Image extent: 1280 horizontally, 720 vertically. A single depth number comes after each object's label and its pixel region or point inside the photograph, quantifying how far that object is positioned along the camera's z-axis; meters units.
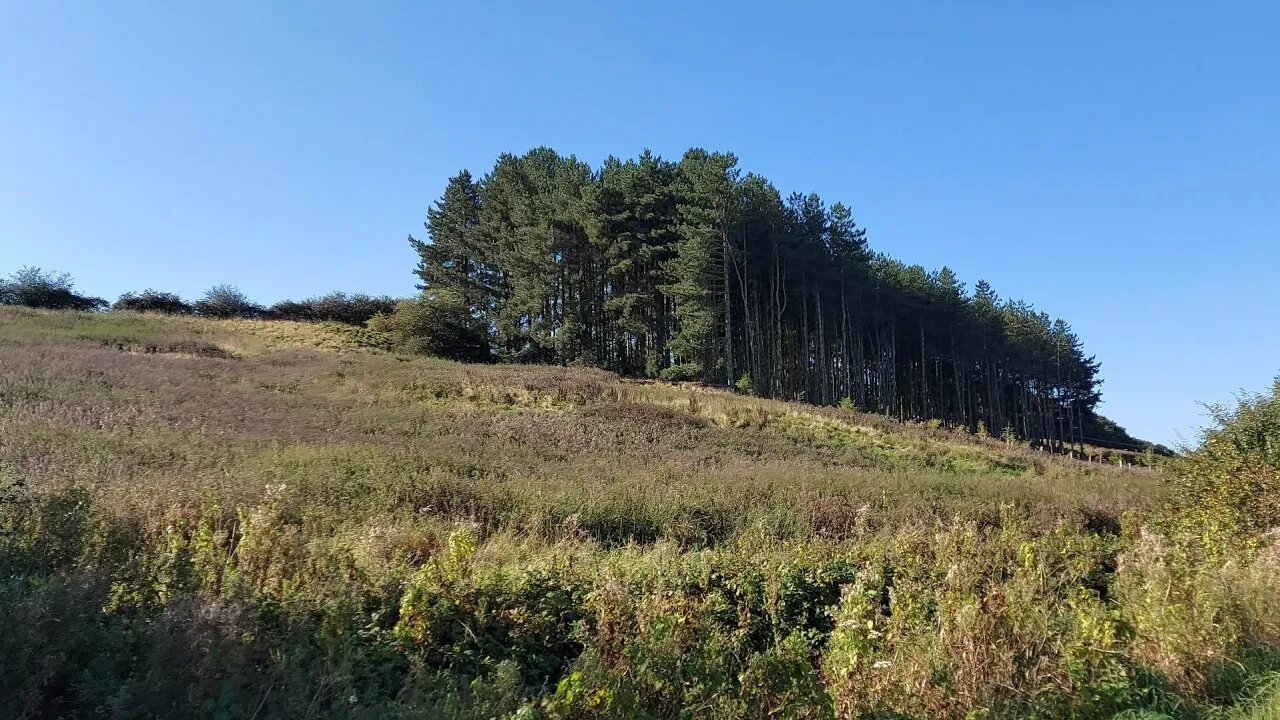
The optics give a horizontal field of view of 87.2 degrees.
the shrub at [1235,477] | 8.27
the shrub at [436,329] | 41.07
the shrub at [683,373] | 39.97
